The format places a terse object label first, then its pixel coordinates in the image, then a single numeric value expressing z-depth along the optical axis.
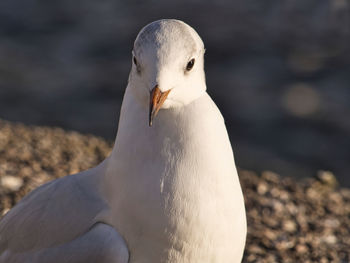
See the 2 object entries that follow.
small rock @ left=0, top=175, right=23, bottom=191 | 9.20
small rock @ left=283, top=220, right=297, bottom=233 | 9.10
